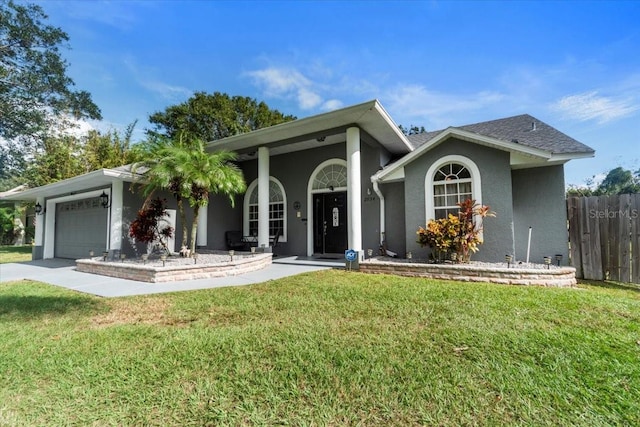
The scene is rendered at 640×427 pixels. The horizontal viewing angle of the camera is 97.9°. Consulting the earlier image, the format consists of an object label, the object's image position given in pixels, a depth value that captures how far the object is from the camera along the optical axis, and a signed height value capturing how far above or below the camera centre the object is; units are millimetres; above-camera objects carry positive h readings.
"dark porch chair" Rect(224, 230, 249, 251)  11555 -495
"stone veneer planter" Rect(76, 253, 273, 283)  6719 -1028
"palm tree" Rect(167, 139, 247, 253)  8055 +1675
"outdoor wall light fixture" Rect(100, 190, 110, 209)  10305 +1174
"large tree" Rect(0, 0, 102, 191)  14625 +8254
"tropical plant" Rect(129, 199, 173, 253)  8484 +227
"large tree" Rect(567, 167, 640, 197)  28234 +4755
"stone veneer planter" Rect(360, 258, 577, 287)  5922 -1032
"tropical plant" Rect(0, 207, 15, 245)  22859 +557
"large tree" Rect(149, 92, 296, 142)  23266 +9545
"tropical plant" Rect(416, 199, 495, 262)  6984 -140
